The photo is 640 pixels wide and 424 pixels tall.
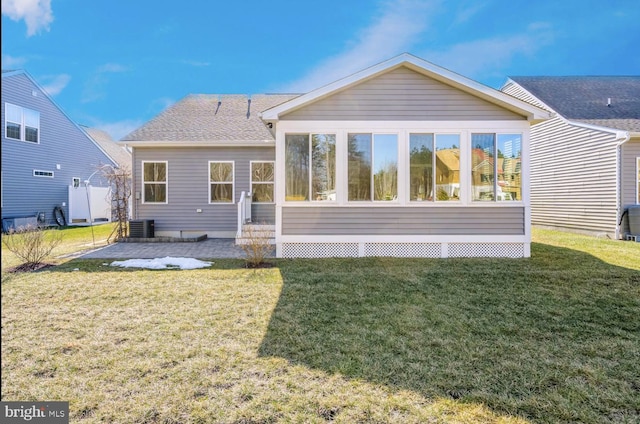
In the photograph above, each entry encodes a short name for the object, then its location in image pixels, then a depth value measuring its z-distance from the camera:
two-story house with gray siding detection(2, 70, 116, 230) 14.01
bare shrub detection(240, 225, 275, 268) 7.27
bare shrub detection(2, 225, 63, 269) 7.05
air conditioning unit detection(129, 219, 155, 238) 10.88
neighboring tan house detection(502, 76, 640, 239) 10.93
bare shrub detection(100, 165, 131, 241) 11.09
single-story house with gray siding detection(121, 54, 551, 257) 7.92
